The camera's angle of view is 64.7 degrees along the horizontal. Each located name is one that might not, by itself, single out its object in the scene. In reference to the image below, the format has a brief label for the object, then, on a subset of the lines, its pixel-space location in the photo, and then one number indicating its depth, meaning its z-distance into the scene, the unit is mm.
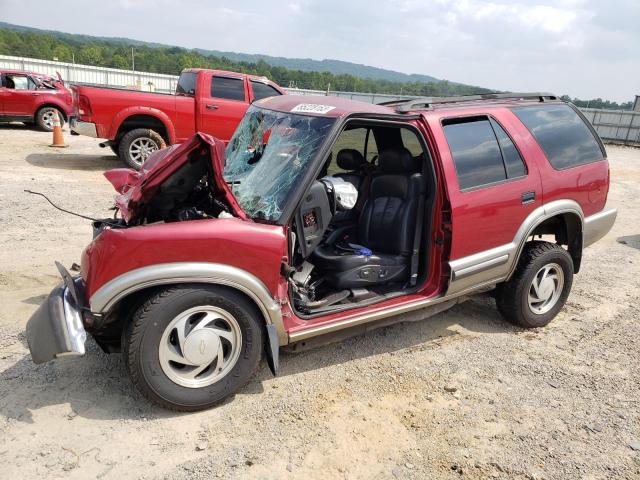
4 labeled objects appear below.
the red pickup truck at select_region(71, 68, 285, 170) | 9492
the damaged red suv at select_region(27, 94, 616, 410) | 2785
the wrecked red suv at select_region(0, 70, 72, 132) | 14008
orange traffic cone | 12281
